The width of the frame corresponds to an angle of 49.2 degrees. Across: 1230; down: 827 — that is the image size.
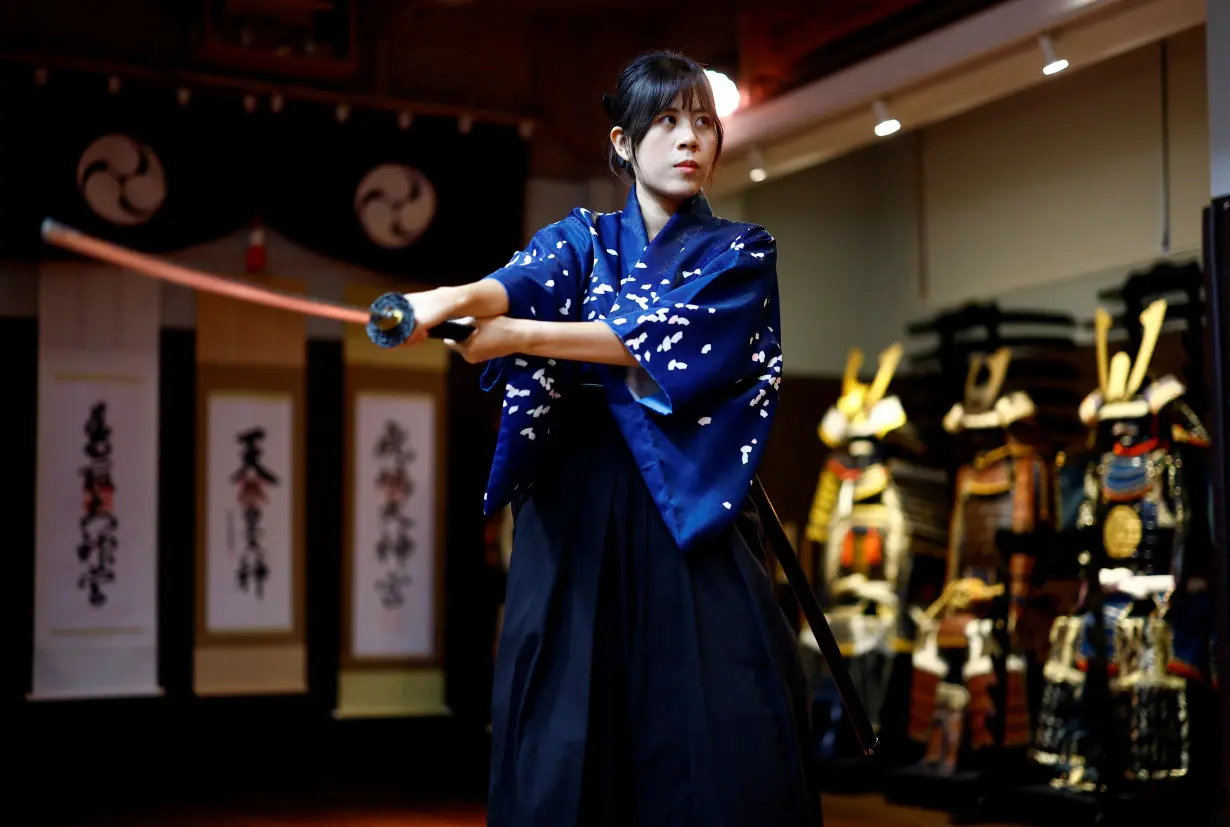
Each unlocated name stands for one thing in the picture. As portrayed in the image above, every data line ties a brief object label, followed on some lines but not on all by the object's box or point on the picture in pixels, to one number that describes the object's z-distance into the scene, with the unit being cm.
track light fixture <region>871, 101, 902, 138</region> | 456
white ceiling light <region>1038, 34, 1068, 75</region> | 386
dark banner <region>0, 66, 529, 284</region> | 525
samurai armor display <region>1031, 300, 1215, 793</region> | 427
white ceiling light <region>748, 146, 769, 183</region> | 527
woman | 156
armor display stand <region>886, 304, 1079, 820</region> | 468
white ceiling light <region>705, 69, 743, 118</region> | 501
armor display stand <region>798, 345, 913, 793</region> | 528
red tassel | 564
